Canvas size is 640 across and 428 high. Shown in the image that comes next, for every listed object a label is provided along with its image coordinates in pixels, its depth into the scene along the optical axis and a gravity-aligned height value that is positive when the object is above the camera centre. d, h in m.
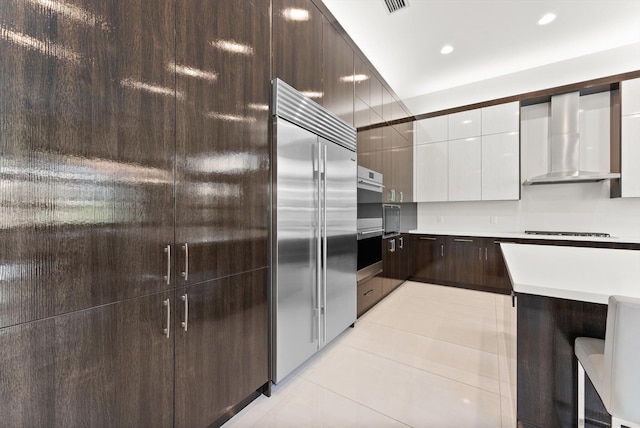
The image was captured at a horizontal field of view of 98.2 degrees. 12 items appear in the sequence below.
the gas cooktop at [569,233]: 3.69 -0.29
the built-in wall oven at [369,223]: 3.01 -0.11
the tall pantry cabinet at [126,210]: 0.86 +0.01
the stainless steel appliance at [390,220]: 3.67 -0.10
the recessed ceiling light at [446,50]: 3.71 +2.23
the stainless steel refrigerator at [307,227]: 1.84 -0.11
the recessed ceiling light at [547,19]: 3.11 +2.22
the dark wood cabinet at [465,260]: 4.22 -0.73
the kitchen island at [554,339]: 1.34 -0.64
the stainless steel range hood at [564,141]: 3.81 +1.01
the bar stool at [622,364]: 0.89 -0.51
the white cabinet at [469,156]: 4.20 +0.94
